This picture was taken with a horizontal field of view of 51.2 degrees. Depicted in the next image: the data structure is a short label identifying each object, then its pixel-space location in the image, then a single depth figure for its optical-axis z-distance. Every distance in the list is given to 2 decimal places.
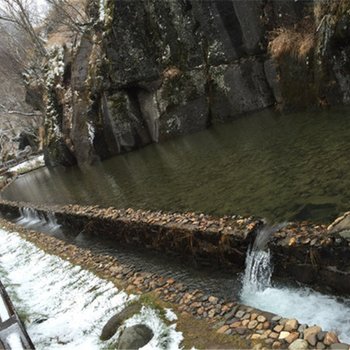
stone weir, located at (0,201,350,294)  5.05
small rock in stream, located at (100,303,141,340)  5.42
